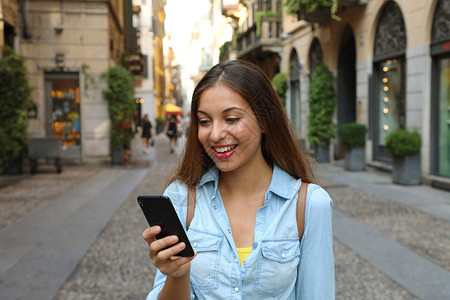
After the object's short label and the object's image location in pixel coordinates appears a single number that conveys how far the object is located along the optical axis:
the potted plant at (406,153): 10.09
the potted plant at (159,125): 44.65
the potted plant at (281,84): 20.03
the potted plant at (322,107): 15.38
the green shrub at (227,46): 30.75
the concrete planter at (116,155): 15.66
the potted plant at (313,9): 13.27
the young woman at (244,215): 1.55
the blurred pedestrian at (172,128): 20.69
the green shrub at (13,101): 12.00
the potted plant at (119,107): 15.31
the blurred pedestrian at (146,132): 20.67
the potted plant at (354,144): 12.99
